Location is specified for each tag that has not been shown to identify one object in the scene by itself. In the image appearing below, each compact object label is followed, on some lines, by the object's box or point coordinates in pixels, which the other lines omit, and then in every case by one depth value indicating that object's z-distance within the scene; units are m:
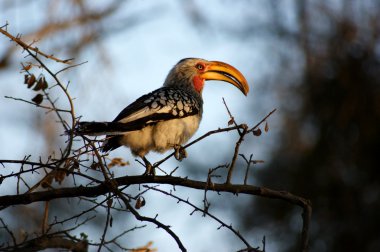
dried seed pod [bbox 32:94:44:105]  6.53
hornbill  8.60
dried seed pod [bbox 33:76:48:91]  6.46
